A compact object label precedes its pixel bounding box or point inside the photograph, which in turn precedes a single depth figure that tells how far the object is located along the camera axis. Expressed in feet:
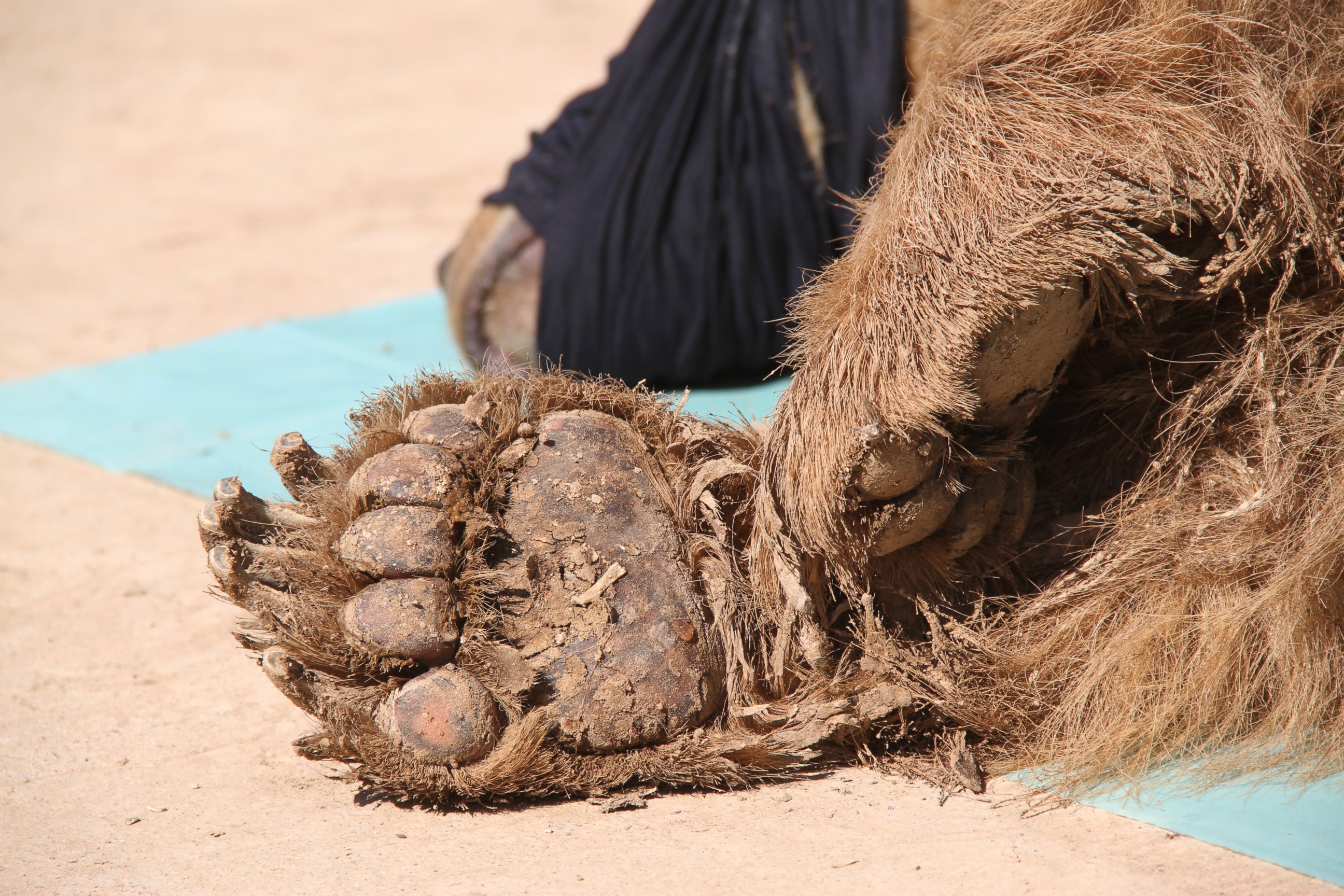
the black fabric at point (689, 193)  9.23
